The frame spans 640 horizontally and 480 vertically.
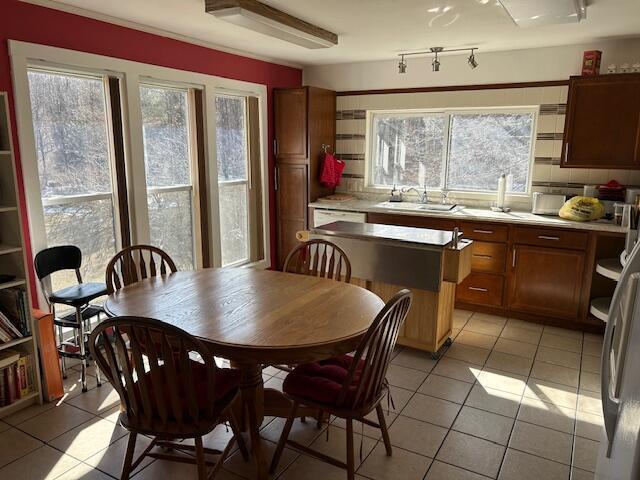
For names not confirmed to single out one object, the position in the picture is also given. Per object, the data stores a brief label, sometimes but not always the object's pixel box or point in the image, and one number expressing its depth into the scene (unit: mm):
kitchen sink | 4511
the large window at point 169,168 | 3848
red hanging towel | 5086
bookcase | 2580
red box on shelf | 3854
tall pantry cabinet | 4910
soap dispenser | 5031
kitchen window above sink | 4559
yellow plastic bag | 3848
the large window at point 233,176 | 4602
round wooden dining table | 1875
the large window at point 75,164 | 3109
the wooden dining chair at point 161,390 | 1719
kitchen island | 3166
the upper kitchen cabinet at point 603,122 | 3701
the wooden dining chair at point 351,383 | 1870
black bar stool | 2885
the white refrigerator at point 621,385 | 817
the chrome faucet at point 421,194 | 4895
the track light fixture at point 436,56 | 4215
